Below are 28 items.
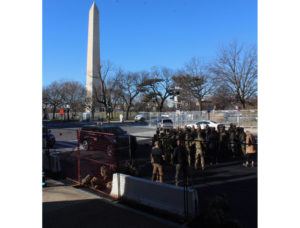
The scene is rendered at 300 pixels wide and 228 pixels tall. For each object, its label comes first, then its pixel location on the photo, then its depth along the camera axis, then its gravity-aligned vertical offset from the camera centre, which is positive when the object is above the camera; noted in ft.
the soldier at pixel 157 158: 21.65 -3.93
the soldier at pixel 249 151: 26.84 -4.12
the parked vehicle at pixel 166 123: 90.12 -3.12
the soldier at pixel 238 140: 32.94 -3.61
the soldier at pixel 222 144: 32.96 -4.10
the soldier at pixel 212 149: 31.53 -4.72
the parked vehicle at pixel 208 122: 81.46 -2.91
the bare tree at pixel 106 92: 155.53 +15.60
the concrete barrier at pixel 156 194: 15.24 -5.71
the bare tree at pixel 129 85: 163.14 +20.79
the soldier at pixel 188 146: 27.76 -3.76
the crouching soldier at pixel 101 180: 21.83 -6.10
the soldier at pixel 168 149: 30.41 -4.44
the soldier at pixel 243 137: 31.38 -2.99
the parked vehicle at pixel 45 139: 35.29 -3.51
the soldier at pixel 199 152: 26.59 -4.22
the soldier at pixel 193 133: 35.73 -2.78
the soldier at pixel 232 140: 32.91 -3.66
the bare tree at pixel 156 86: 173.78 +21.44
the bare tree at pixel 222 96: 110.63 +9.17
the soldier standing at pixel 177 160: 21.57 -4.18
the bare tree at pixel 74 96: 166.09 +13.71
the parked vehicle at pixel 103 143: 24.62 -3.15
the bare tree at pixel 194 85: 129.88 +16.83
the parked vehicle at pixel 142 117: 149.38 -1.31
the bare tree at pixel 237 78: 104.86 +16.37
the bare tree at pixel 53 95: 172.55 +15.15
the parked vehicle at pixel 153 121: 113.06 -2.96
